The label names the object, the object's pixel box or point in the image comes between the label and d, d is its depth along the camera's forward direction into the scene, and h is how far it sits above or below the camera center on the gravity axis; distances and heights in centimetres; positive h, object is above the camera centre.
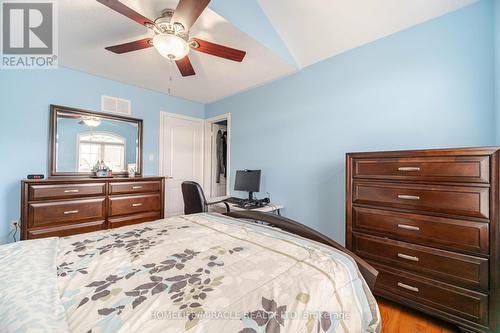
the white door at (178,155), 363 +22
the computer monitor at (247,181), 296 -21
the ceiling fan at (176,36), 138 +107
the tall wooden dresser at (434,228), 128 -43
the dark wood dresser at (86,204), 210 -46
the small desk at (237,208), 266 -55
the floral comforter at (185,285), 58 -43
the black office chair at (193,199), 260 -43
